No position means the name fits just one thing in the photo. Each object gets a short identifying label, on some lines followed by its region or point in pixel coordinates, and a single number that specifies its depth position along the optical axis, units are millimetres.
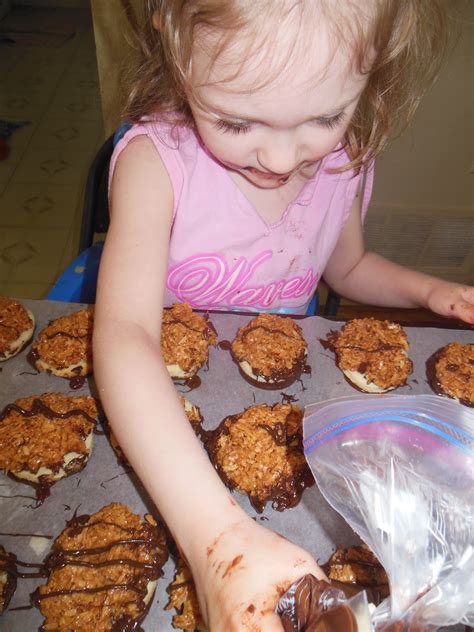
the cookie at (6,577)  362
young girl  270
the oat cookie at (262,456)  408
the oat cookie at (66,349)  462
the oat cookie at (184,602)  352
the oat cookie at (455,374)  470
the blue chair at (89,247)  522
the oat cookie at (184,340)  457
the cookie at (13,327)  465
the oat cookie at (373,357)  473
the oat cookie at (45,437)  408
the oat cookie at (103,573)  352
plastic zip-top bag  260
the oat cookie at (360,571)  362
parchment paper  384
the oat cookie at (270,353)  465
